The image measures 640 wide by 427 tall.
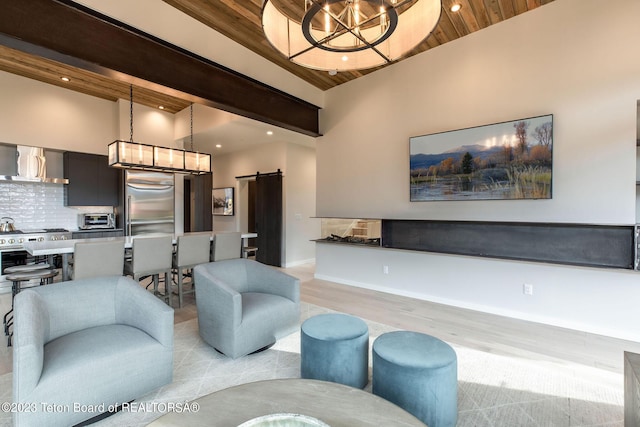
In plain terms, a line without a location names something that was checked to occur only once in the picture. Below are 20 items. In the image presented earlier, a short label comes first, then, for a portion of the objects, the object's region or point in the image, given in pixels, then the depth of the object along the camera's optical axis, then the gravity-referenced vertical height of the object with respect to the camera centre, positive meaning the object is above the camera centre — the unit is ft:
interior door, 21.66 -0.41
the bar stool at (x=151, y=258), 11.62 -1.86
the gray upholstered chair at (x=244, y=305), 7.89 -2.76
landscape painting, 10.76 +1.99
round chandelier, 5.93 +4.28
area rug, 5.91 -4.20
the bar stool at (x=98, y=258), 10.10 -1.62
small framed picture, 24.89 +1.02
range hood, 16.17 +2.82
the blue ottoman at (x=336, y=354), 6.46 -3.21
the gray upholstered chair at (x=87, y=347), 4.99 -2.73
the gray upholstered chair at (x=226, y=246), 14.06 -1.65
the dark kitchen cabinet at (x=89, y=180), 17.89 +2.16
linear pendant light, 13.10 +2.69
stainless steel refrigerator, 19.22 +0.72
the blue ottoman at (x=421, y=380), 5.30 -3.16
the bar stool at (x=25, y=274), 9.72 -2.07
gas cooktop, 14.73 -1.18
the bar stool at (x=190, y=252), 12.80 -1.80
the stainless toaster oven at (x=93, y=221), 18.69 -0.47
